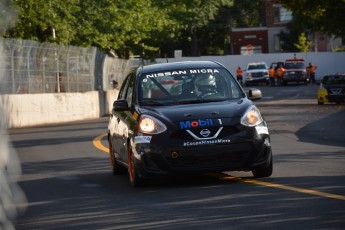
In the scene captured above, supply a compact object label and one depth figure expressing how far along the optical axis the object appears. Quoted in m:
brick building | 102.62
